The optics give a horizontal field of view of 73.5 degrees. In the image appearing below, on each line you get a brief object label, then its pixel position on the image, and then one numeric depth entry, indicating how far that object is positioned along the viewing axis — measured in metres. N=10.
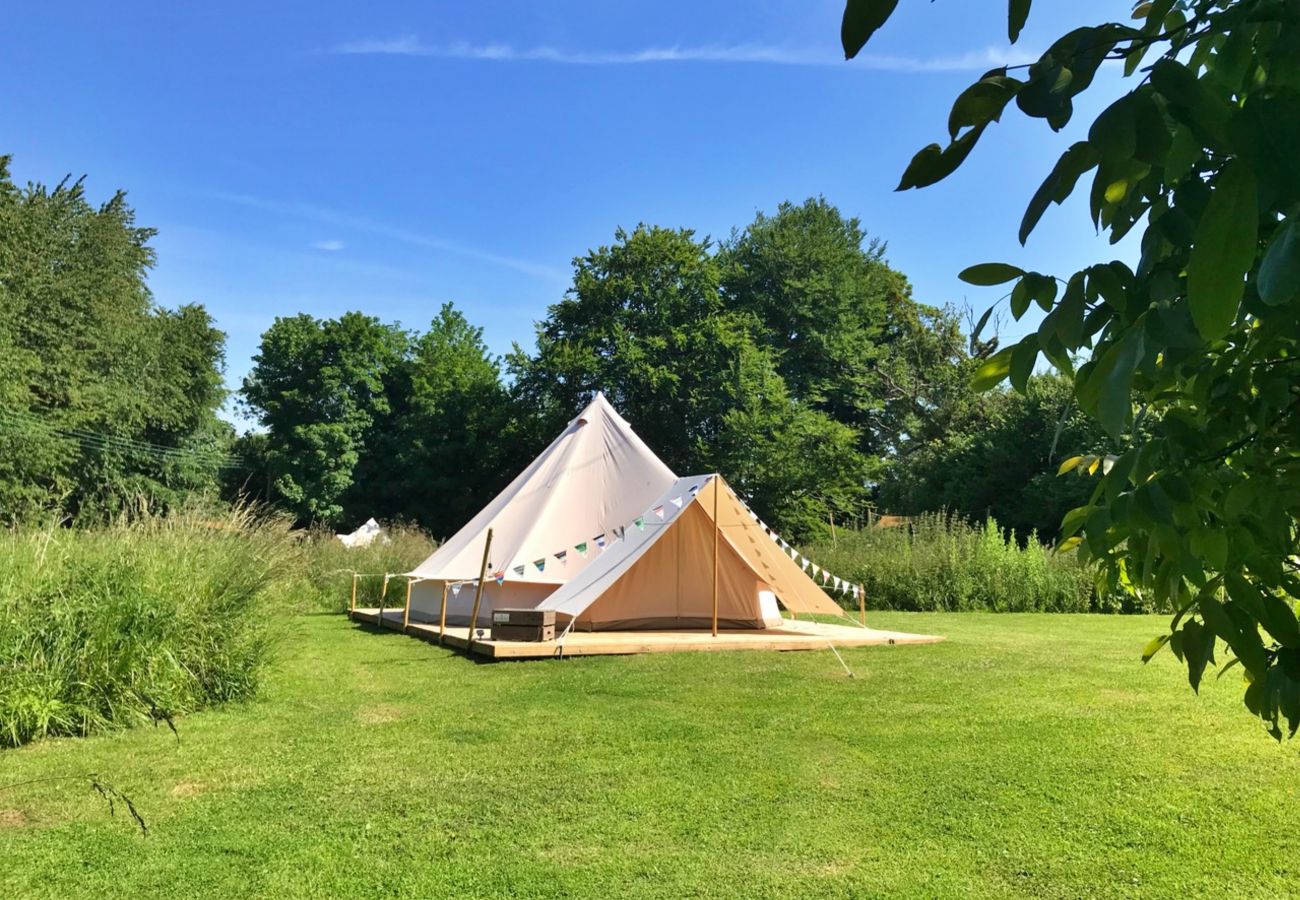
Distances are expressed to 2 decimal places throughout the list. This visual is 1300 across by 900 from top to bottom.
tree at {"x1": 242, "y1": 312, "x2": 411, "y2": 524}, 28.59
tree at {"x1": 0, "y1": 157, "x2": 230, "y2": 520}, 19.69
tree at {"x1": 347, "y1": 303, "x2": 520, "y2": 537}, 26.83
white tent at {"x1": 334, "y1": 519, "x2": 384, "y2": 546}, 16.98
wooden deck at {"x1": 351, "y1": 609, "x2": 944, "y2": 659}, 7.67
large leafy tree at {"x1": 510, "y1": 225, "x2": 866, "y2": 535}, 22.58
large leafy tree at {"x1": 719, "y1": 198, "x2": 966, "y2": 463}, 27.77
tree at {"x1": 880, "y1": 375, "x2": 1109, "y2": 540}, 21.77
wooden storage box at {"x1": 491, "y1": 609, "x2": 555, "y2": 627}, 8.18
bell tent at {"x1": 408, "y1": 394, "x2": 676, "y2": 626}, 9.84
